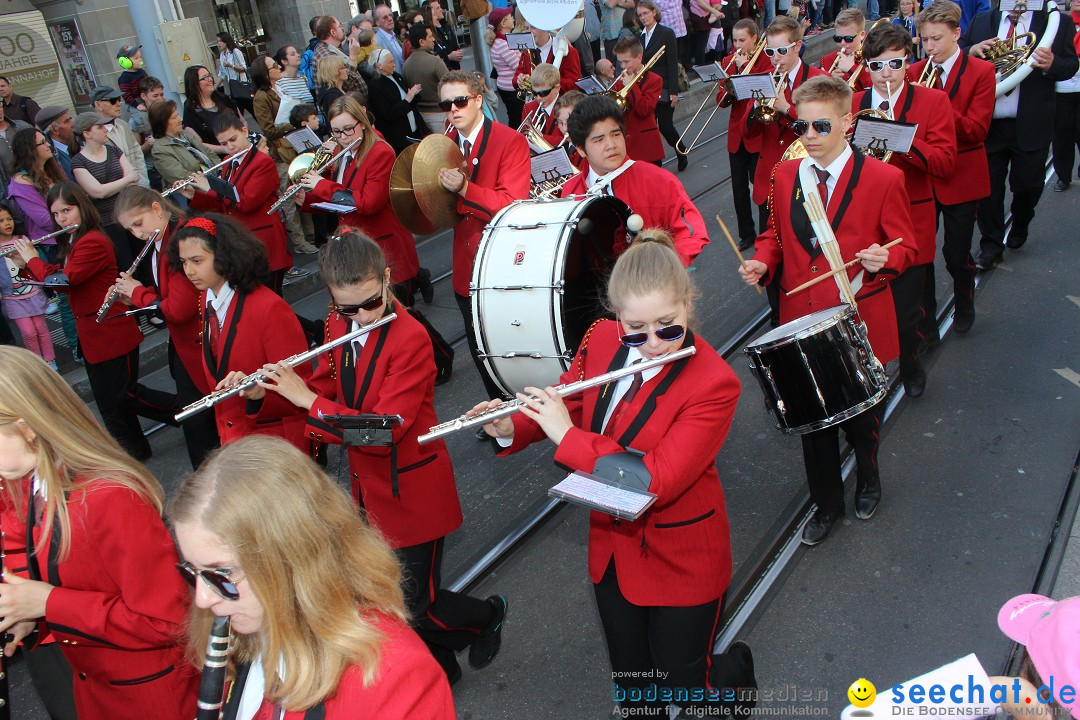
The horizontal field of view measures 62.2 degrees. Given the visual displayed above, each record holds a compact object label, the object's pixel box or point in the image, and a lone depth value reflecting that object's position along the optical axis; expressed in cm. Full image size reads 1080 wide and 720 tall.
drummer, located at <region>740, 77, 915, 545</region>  420
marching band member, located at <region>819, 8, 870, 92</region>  809
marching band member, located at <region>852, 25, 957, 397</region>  525
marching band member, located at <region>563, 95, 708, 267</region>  485
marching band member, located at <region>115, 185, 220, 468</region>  493
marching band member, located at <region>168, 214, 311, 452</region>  421
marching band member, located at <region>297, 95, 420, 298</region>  640
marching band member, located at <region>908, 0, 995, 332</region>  590
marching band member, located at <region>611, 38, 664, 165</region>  928
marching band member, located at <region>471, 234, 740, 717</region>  275
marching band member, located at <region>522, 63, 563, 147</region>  830
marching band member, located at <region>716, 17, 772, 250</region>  809
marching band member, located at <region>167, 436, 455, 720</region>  181
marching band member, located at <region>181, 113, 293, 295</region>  693
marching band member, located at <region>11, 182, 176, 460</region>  571
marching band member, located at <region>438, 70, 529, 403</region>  573
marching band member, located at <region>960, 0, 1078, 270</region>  673
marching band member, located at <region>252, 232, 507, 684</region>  348
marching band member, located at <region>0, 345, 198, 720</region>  246
